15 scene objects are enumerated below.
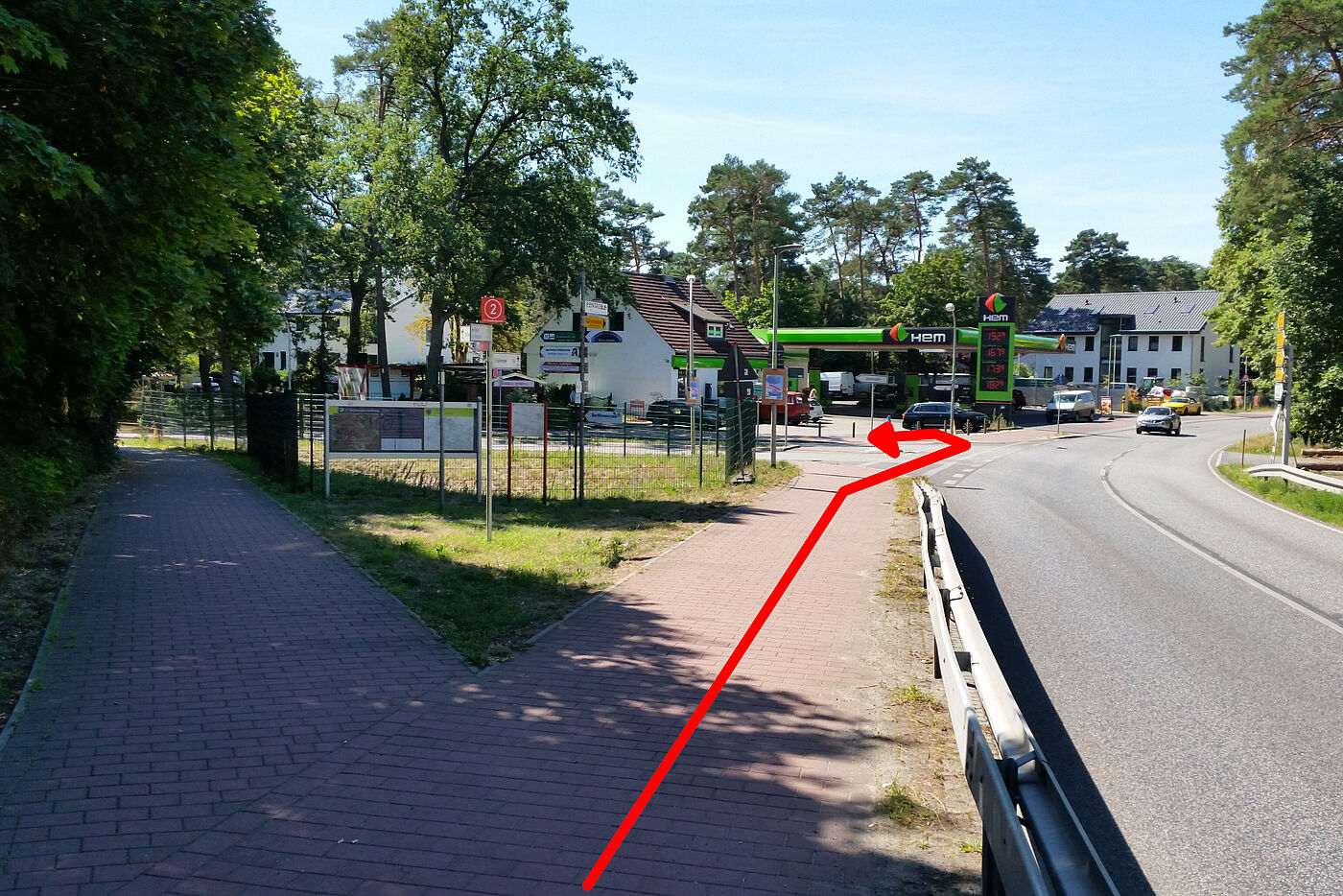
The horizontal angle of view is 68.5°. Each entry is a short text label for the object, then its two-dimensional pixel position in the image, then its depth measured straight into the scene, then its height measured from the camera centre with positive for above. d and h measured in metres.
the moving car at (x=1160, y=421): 48.44 -0.55
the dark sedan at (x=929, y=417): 48.00 -0.51
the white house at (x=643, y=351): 55.97 +3.03
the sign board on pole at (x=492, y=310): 12.97 +1.20
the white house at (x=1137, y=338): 93.19 +6.89
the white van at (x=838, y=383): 69.88 +1.61
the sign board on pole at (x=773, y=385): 26.77 +0.55
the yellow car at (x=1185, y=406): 67.44 +0.30
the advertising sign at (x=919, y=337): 57.06 +4.07
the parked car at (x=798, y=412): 51.44 -0.33
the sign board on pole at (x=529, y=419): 17.00 -0.31
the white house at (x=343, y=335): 50.06 +4.26
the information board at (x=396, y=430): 16.72 -0.52
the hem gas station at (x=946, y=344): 52.41 +3.74
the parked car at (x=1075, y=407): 59.67 +0.14
